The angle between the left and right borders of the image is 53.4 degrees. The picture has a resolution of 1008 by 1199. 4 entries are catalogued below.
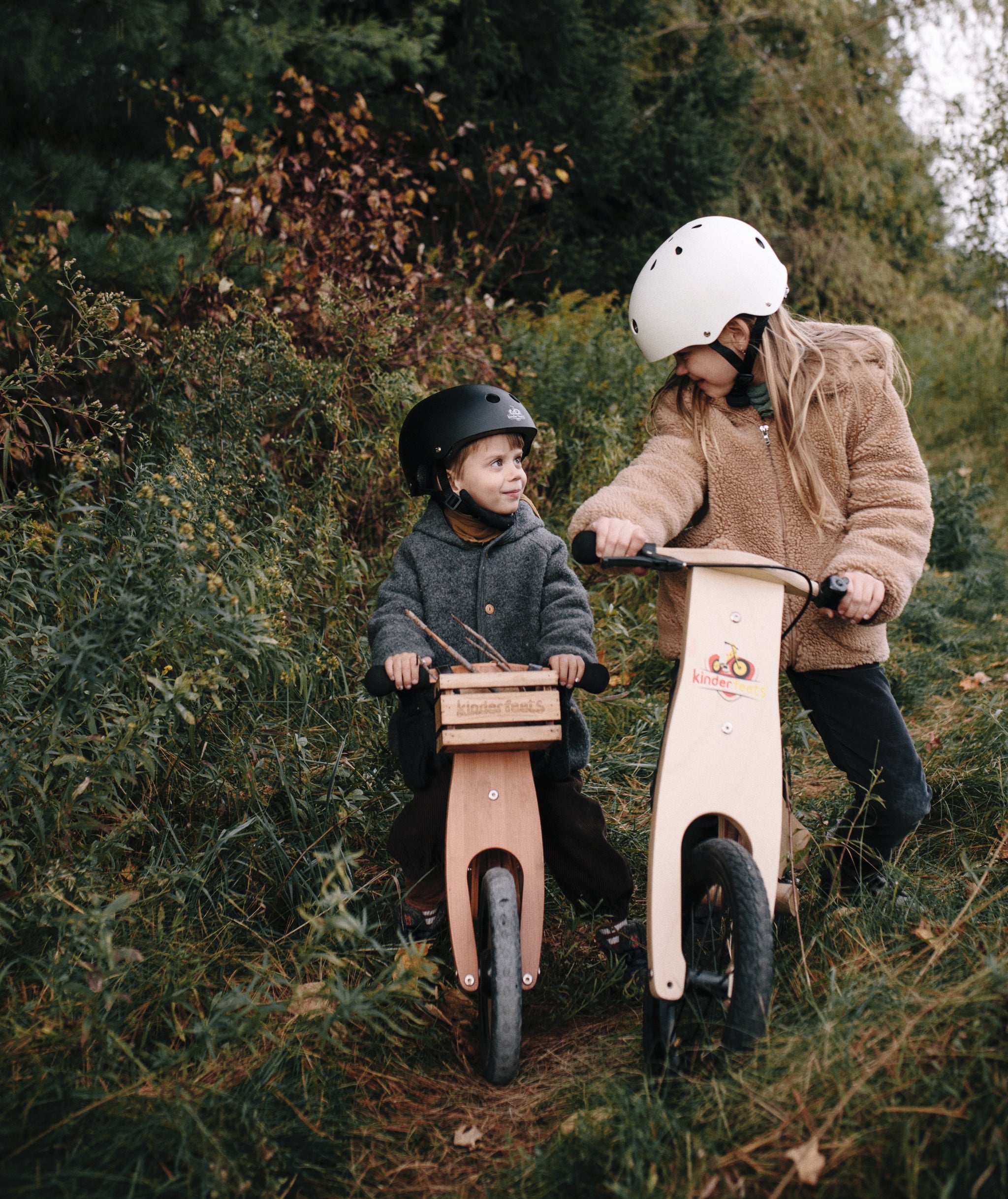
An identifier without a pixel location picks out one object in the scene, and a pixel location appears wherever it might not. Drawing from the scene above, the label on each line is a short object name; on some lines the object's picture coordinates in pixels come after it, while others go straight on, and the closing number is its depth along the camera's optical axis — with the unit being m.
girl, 2.66
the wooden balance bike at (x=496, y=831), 2.38
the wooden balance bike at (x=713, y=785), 2.18
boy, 2.76
